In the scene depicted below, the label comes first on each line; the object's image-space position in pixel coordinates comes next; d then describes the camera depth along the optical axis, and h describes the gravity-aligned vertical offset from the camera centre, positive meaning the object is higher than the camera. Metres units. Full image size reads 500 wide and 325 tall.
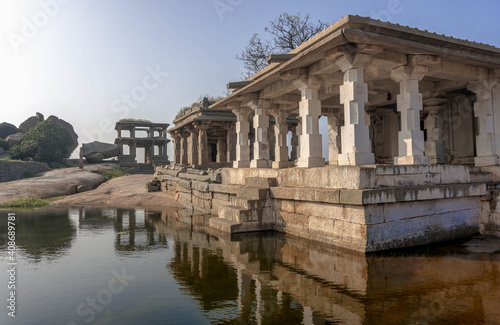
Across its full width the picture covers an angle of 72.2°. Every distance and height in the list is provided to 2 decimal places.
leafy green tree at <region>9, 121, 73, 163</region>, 31.28 +2.91
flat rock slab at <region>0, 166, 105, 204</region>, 17.64 -0.57
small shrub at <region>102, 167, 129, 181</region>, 25.93 -0.01
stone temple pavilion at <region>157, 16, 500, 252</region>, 6.06 +0.12
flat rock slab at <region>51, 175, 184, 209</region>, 15.33 -1.18
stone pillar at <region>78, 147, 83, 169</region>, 28.27 +1.13
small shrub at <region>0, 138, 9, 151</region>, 34.20 +3.12
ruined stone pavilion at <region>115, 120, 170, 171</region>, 35.16 +3.43
